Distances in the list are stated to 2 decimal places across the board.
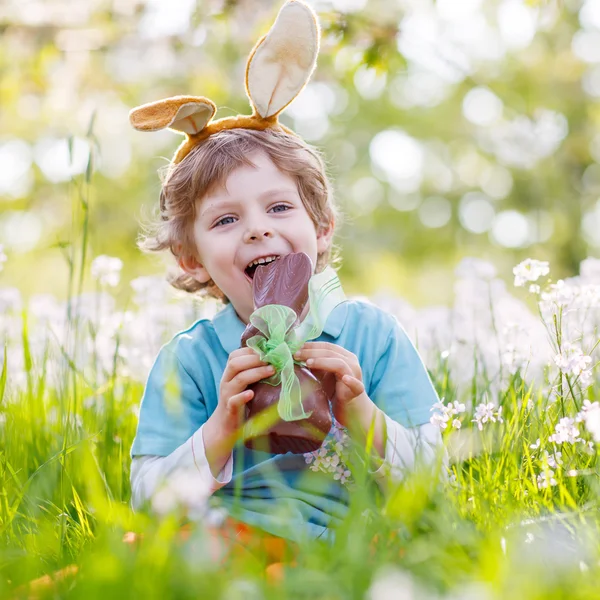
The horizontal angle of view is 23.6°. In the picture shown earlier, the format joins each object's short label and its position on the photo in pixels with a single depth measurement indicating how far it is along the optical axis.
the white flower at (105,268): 1.58
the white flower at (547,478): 1.15
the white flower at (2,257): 1.33
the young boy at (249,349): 1.24
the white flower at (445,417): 1.19
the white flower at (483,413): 1.22
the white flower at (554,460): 1.18
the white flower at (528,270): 1.32
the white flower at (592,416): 1.07
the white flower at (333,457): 1.24
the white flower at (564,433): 1.16
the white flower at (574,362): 1.21
